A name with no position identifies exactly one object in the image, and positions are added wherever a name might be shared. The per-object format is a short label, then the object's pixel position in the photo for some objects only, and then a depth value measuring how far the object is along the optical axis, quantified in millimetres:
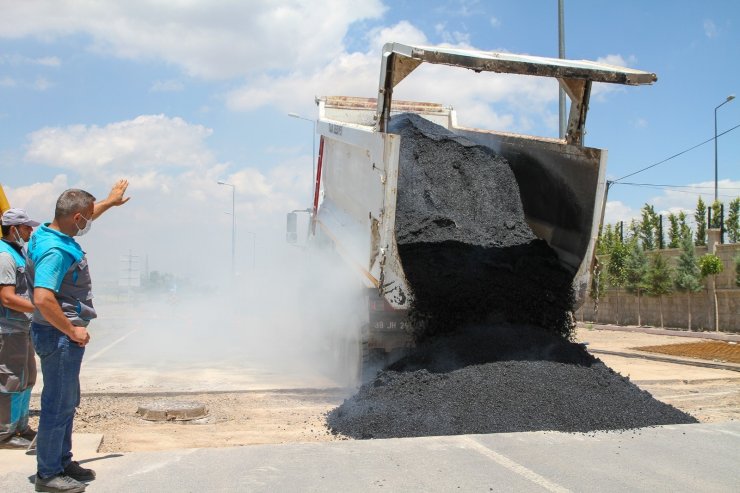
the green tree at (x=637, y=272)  27297
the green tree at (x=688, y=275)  24875
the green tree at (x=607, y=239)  33669
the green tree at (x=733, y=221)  30406
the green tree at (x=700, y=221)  31581
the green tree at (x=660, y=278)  26094
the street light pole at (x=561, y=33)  14186
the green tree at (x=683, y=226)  33062
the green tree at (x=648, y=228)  35344
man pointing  3643
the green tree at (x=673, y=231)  33625
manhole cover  6457
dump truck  6496
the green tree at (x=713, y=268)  24125
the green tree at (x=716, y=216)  30812
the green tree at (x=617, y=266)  29078
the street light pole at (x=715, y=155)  31000
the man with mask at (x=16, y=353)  4664
